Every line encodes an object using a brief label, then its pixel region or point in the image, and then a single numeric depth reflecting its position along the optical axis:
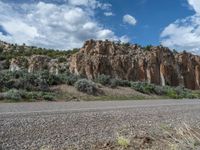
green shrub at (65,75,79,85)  11.88
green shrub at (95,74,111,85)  13.01
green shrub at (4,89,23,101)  9.03
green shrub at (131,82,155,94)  13.26
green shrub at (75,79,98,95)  11.30
